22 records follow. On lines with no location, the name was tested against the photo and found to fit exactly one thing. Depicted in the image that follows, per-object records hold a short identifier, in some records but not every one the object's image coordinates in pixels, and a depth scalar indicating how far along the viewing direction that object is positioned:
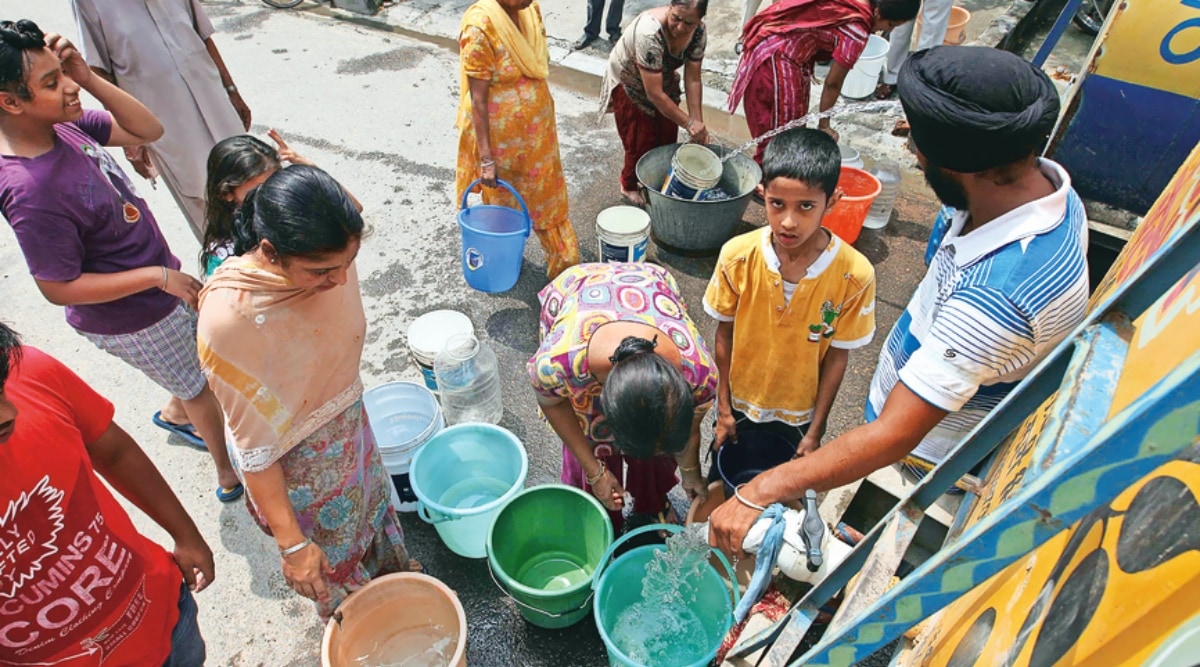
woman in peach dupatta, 1.69
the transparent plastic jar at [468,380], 3.36
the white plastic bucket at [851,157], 4.82
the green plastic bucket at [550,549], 2.43
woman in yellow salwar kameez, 3.62
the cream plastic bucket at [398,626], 2.14
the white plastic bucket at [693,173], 4.46
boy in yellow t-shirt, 2.35
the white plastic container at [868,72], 5.85
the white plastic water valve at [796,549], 1.93
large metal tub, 4.41
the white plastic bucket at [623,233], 4.13
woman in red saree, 4.22
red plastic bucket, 4.33
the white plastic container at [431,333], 3.43
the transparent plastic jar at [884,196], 4.78
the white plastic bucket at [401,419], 3.03
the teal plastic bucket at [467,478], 2.71
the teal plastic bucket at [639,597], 2.32
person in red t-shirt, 1.50
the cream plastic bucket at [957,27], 6.36
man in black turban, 1.58
